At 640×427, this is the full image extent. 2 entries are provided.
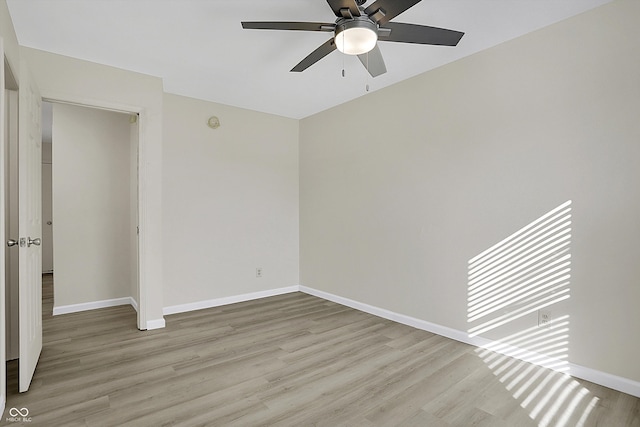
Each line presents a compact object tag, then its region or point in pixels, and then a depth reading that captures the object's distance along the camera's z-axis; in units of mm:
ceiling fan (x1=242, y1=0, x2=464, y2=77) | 1781
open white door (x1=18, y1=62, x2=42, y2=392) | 2172
